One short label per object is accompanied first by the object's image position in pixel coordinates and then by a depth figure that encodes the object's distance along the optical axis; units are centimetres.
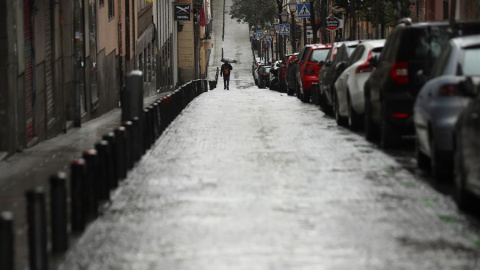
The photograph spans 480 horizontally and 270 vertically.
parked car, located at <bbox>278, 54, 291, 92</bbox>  5297
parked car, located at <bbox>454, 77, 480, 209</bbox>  1048
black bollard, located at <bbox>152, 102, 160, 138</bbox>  1975
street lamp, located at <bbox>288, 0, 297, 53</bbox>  6525
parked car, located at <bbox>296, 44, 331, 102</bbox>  3484
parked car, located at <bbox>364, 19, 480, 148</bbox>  1623
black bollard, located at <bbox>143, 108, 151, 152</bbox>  1784
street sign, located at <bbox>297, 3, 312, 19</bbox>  5988
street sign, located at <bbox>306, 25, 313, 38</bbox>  6738
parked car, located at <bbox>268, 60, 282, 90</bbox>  6291
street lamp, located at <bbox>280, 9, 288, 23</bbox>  7247
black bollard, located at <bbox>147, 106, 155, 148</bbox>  1883
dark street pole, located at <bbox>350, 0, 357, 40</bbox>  4556
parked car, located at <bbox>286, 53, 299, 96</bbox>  4272
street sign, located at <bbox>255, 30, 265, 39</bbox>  11702
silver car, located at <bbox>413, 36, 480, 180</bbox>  1266
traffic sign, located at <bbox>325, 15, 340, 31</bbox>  5303
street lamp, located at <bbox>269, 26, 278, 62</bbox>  10084
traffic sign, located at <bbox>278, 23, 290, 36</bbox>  7256
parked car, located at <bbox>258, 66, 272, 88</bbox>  7943
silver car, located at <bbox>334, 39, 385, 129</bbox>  2084
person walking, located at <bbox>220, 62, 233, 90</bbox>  6475
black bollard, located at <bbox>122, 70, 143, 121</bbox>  1841
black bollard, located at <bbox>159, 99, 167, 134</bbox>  2239
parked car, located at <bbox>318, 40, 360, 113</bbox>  2478
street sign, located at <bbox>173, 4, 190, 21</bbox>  7600
